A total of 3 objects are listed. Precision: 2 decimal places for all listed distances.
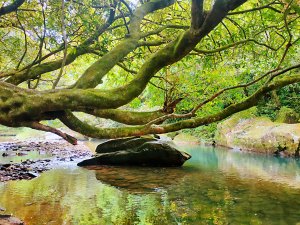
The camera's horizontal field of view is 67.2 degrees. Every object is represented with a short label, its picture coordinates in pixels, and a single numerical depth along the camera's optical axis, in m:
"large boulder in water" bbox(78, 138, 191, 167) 10.91
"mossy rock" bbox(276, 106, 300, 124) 17.46
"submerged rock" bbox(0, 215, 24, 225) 4.12
